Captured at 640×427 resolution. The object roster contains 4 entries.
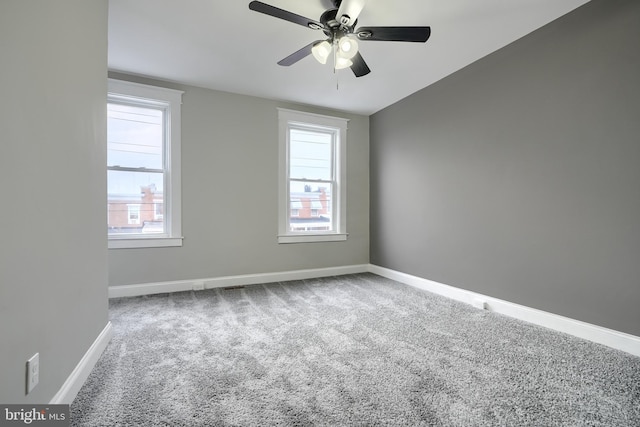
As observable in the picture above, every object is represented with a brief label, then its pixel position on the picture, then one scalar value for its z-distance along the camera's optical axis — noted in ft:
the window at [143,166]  10.91
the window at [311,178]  13.76
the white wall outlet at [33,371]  3.76
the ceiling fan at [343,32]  6.11
